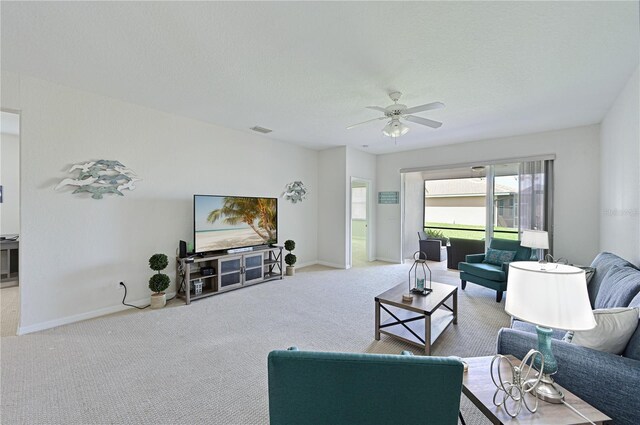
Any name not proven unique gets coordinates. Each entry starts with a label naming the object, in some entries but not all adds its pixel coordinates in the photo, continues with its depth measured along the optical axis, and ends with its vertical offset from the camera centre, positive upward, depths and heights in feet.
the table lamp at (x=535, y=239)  11.32 -1.12
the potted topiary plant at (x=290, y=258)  16.53 -3.00
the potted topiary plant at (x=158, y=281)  11.10 -3.06
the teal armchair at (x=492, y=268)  11.78 -2.65
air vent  14.44 +4.55
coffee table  7.86 -3.82
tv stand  12.12 -3.15
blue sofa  3.93 -2.58
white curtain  14.69 +0.99
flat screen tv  12.64 -0.62
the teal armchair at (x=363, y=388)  2.87 -1.98
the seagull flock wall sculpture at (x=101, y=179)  9.93 +1.21
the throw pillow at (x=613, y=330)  4.54 -2.00
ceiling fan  9.16 +3.48
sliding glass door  14.82 +0.95
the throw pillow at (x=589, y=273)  8.11 -1.84
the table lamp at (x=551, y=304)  3.62 -1.28
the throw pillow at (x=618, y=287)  5.66 -1.72
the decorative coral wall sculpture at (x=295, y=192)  17.89 +1.32
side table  3.36 -2.65
